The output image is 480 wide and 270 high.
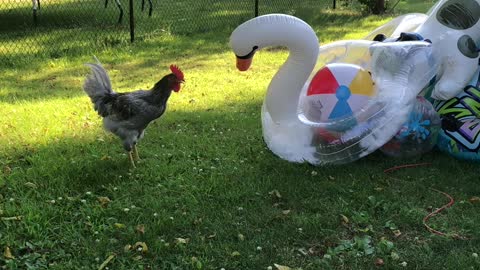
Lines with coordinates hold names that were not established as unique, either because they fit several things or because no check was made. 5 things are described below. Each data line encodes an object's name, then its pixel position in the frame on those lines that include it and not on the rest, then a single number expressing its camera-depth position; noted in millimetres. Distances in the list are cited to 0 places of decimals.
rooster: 3979
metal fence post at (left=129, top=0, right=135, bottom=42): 8773
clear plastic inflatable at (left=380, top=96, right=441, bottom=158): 4184
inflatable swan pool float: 3961
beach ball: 4094
